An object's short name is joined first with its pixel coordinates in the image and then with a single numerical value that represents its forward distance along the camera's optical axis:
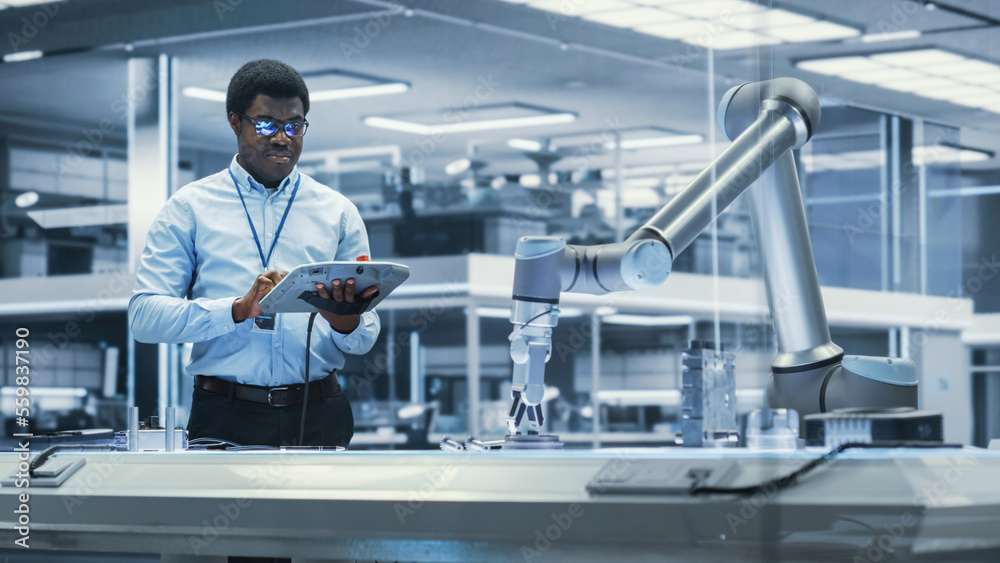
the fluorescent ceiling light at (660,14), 5.59
